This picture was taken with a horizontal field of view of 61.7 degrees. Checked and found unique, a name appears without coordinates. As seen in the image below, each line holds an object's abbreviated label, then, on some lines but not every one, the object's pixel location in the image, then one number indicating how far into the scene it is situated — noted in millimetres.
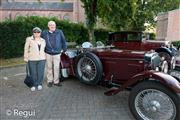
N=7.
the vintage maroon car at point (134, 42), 5247
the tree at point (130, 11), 9694
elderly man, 3893
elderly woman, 3723
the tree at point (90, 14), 9570
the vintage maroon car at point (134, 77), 2547
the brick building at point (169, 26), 8409
